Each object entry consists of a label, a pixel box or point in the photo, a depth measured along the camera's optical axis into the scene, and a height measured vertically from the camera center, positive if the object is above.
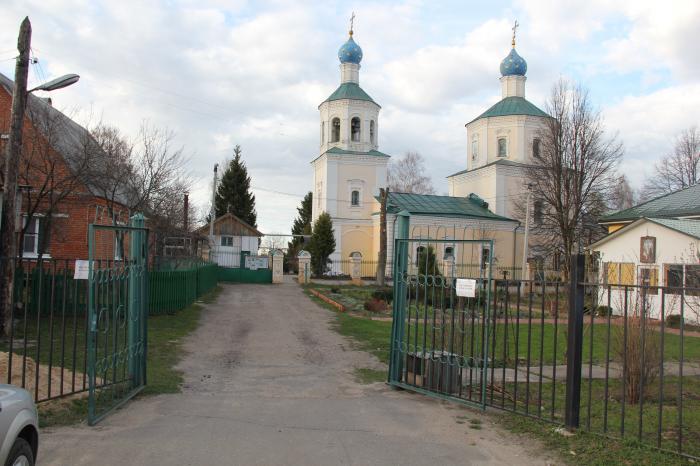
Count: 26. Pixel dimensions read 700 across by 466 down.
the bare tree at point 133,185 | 19.27 +2.52
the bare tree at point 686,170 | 47.88 +8.49
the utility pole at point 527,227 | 31.29 +2.19
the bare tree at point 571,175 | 32.88 +5.41
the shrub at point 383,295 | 23.95 -1.39
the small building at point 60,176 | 16.86 +2.26
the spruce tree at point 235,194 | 64.81 +7.13
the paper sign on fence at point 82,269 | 6.15 -0.18
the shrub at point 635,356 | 7.58 -1.13
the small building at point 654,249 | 21.97 +0.91
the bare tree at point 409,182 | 65.50 +9.18
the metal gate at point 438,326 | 7.05 -0.82
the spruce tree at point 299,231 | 56.62 +3.27
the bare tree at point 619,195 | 36.19 +5.59
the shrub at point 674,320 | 18.08 -1.56
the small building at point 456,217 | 45.66 +3.85
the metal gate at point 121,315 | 6.11 -0.75
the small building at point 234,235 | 52.04 +2.02
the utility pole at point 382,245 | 34.44 +1.00
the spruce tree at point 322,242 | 46.00 +1.43
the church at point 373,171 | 48.41 +7.87
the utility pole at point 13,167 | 11.04 +1.57
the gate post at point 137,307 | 7.45 -0.70
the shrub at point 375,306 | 20.97 -1.60
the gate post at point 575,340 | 6.08 -0.75
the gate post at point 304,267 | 37.56 -0.48
